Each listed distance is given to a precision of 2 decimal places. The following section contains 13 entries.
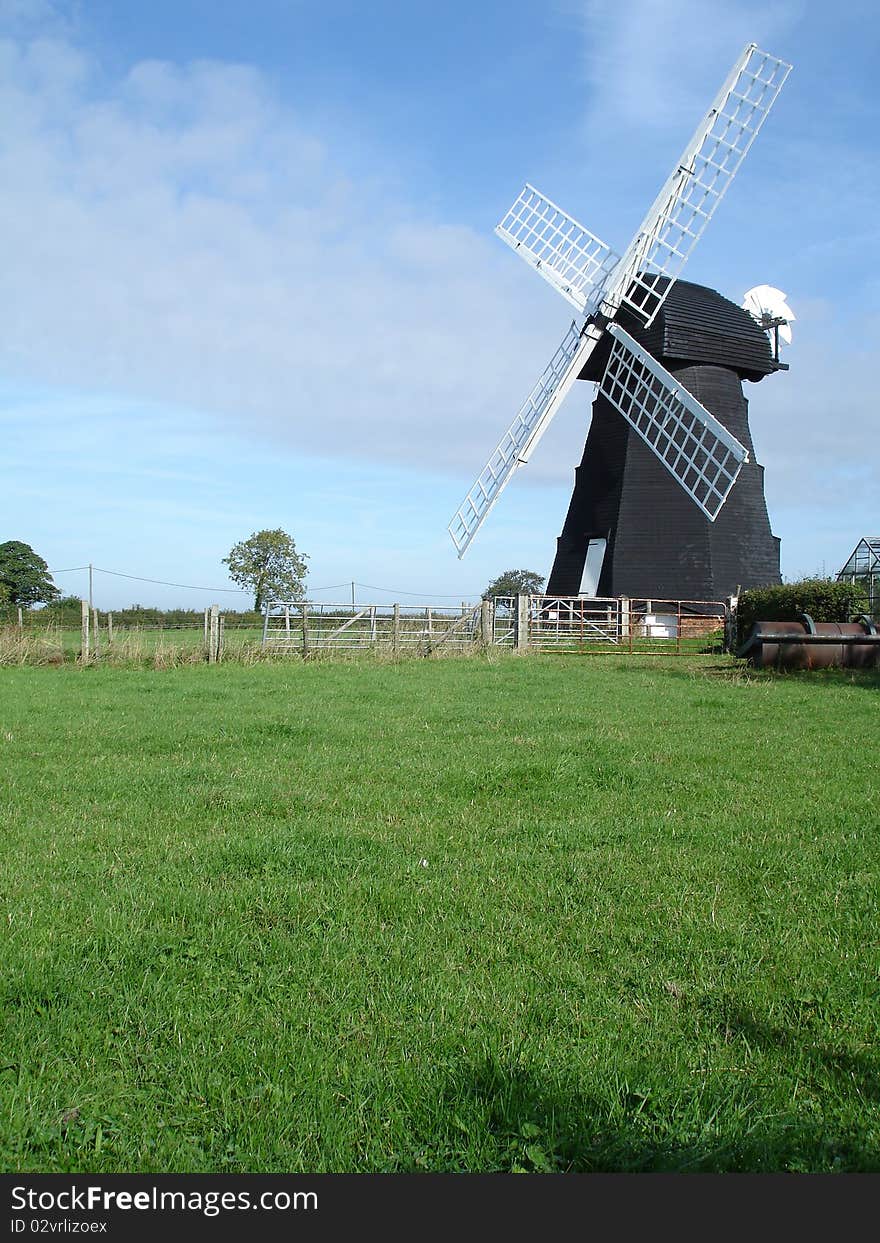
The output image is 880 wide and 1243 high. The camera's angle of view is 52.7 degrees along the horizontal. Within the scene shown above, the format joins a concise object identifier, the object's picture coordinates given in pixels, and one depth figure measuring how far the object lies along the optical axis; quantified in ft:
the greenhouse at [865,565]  116.86
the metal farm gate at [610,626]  93.20
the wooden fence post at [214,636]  73.05
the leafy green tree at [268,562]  232.94
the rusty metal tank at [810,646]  63.00
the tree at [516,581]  254.88
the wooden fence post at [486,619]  92.99
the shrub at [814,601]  78.33
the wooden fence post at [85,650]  68.33
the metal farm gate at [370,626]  89.15
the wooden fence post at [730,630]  89.40
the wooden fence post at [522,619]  93.91
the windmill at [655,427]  93.81
